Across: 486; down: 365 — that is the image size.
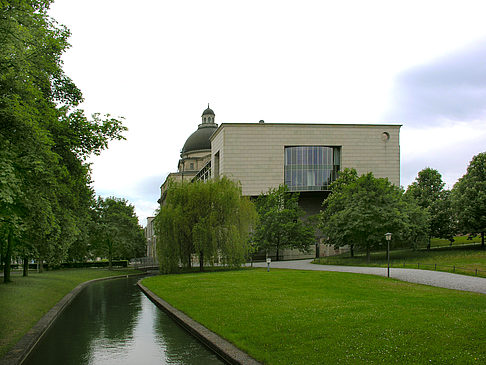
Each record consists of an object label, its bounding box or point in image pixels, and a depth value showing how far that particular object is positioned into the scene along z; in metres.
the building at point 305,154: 73.62
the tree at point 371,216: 40.88
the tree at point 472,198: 42.28
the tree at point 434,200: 49.19
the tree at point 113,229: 66.31
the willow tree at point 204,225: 39.72
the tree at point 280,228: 61.44
